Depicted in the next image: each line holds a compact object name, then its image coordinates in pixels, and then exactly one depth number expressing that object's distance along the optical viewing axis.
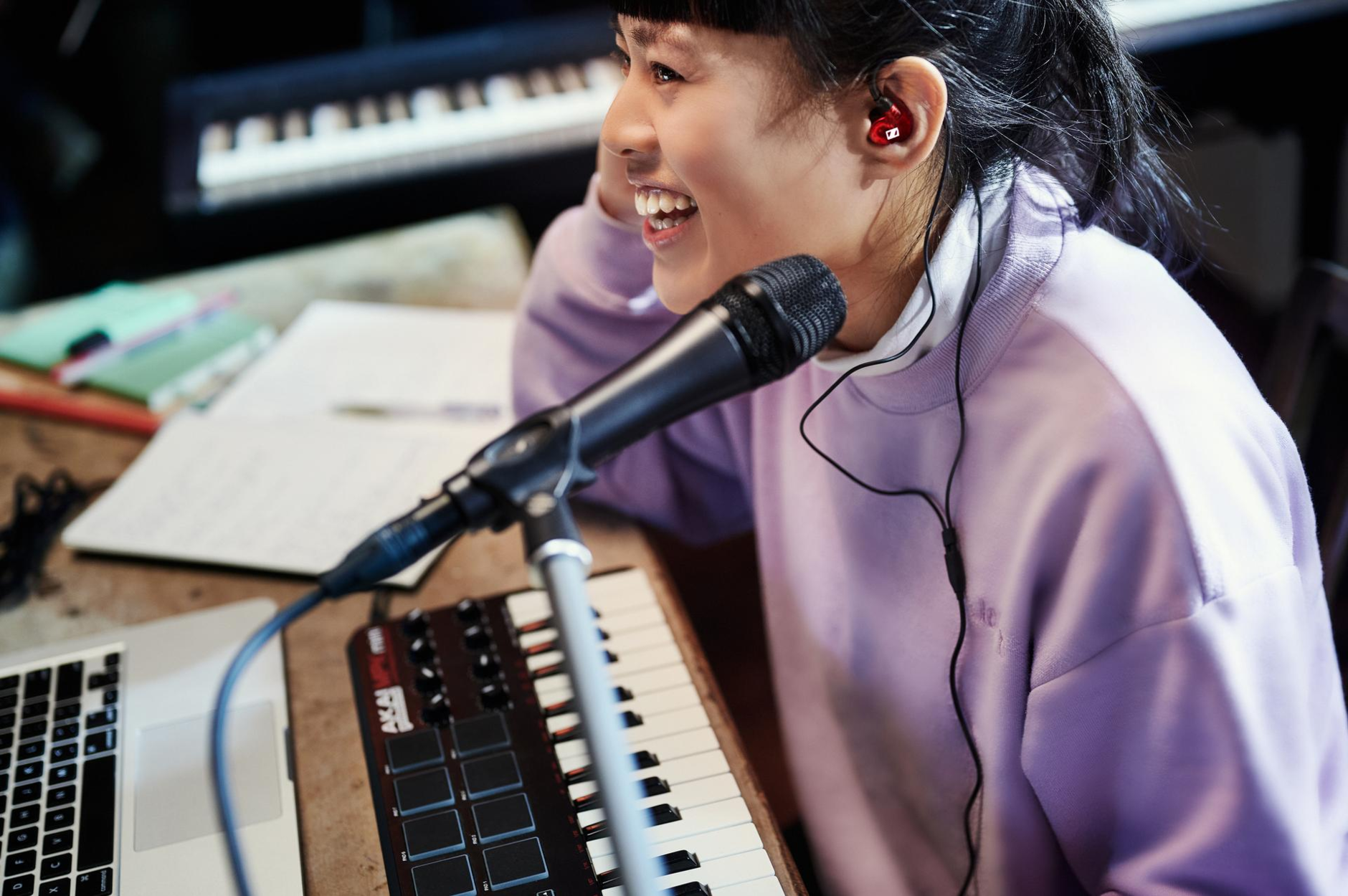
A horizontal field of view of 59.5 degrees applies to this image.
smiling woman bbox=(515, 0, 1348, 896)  0.72
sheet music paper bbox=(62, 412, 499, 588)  1.02
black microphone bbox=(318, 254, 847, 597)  0.52
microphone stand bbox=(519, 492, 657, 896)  0.45
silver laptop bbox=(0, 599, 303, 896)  0.74
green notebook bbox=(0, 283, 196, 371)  1.30
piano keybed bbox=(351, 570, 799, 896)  0.71
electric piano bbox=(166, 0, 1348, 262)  1.78
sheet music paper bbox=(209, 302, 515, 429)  1.22
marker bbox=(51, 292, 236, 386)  1.27
